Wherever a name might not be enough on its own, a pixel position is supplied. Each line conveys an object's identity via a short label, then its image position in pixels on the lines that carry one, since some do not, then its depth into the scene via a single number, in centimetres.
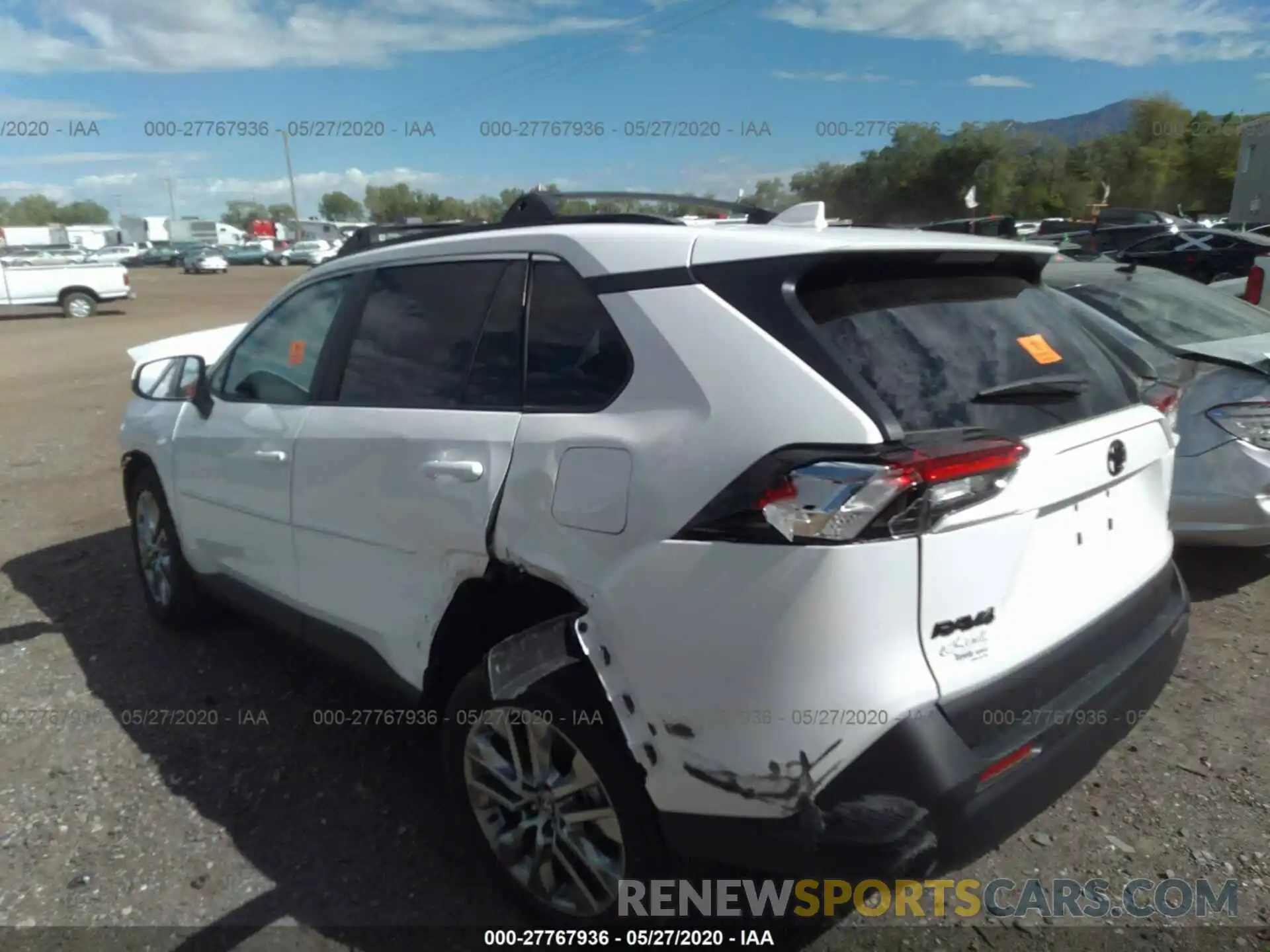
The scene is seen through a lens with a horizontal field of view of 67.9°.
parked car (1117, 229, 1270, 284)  2142
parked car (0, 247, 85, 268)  2838
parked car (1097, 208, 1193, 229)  2970
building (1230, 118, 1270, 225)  4819
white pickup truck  2317
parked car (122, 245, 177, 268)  6062
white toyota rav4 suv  188
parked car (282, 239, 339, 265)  5284
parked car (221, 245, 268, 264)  5738
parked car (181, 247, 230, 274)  5103
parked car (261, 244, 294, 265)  5500
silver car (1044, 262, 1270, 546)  410
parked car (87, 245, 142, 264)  5178
